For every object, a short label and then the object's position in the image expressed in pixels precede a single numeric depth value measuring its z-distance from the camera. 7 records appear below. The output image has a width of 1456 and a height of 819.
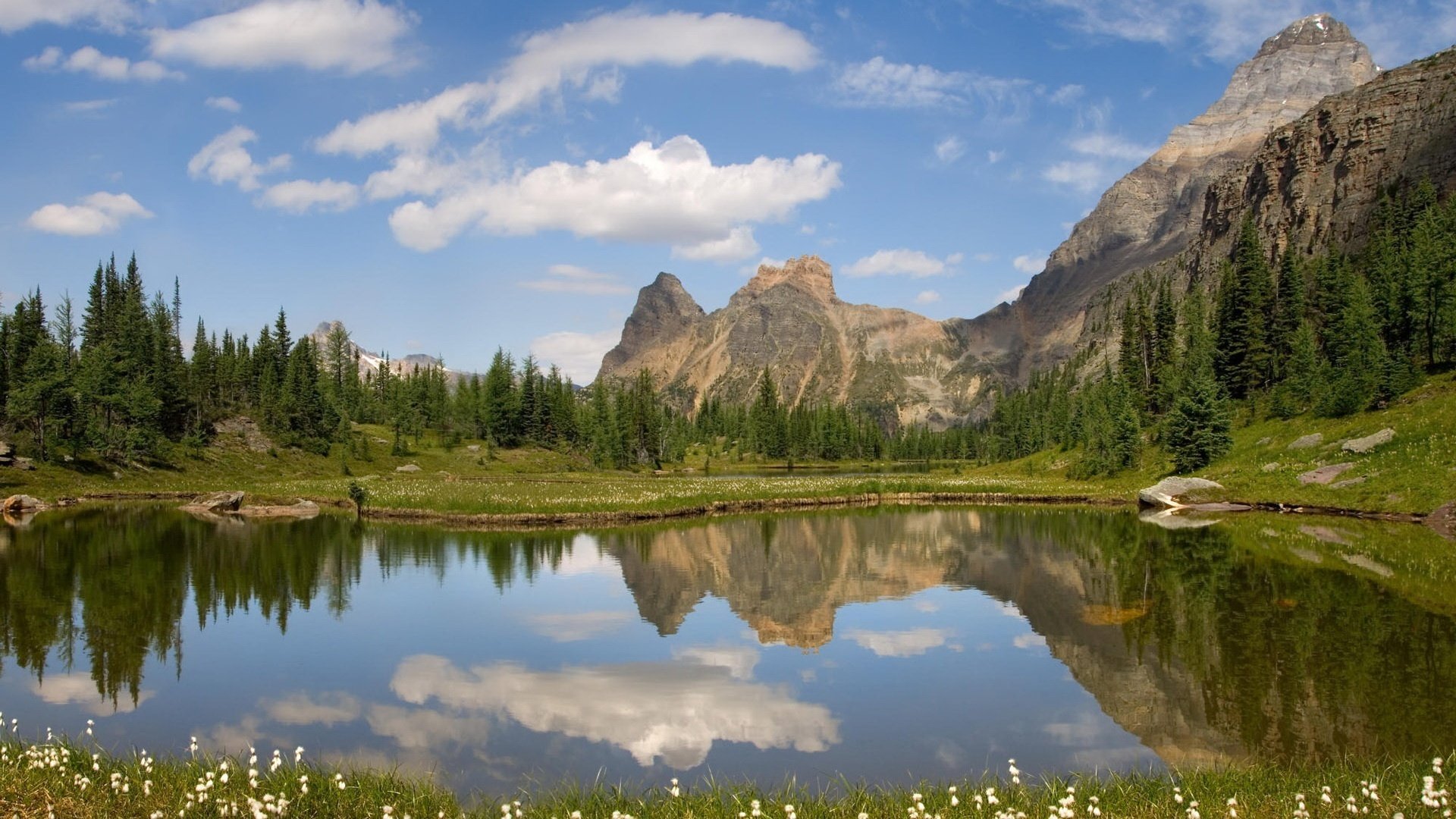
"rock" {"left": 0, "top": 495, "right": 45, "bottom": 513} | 60.16
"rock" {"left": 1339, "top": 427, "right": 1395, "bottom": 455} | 53.78
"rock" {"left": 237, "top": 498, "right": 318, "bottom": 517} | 61.66
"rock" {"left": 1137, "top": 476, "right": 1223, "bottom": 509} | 61.38
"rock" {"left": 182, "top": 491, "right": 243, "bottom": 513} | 63.44
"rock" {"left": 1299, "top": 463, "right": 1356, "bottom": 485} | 54.06
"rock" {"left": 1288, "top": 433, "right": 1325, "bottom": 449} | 60.62
